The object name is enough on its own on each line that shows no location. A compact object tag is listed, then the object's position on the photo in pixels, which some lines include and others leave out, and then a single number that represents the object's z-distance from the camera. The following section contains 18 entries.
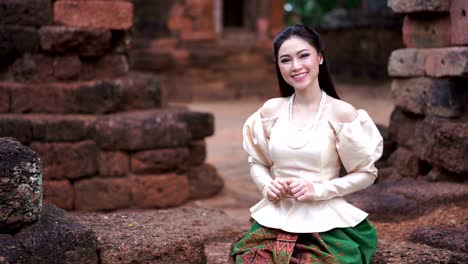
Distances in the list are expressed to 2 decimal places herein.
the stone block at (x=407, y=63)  5.27
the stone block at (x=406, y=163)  5.29
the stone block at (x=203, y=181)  6.85
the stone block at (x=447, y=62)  4.64
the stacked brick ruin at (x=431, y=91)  4.70
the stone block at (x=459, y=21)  4.77
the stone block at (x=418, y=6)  4.98
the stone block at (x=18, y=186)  2.90
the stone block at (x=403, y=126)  5.43
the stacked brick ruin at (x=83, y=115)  6.10
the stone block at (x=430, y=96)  4.89
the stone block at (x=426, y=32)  5.06
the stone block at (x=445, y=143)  4.59
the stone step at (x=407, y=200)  4.47
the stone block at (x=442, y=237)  3.50
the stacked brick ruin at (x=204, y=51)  13.90
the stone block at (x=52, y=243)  2.90
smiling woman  2.93
